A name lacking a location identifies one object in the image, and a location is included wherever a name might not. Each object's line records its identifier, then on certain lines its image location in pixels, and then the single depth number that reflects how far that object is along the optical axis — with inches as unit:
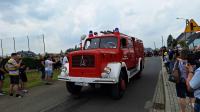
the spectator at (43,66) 334.8
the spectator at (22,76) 259.4
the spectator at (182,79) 139.4
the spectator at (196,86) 82.5
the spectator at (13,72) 232.0
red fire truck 210.2
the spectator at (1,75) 248.5
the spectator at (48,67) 325.9
